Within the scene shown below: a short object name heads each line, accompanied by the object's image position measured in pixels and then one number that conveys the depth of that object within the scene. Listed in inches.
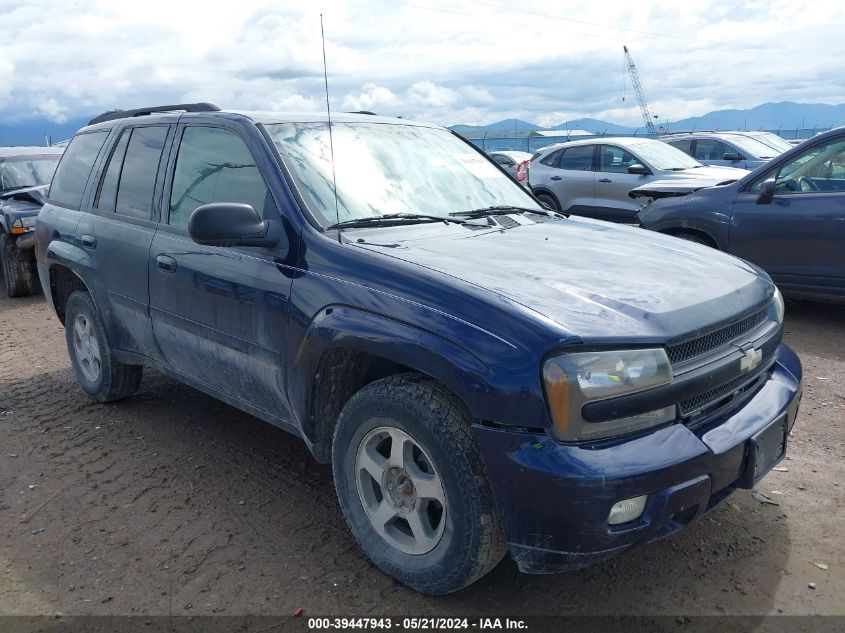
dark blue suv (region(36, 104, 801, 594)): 93.1
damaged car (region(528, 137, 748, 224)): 438.6
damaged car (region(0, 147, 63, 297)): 354.3
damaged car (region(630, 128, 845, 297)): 241.8
